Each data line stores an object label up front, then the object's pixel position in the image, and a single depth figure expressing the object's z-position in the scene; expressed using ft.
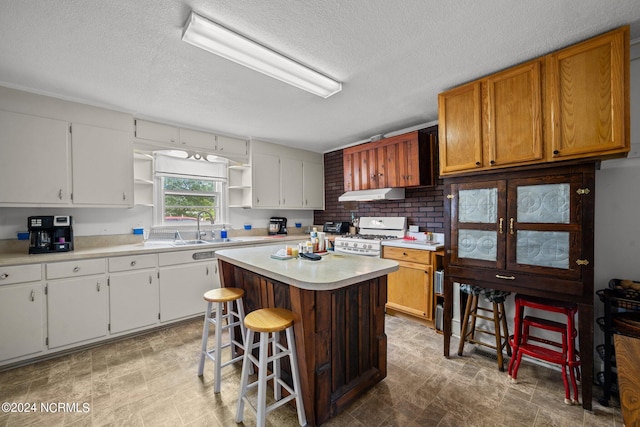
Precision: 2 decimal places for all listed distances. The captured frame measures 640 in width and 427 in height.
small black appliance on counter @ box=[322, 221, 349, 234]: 15.30
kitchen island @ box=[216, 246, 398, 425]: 5.27
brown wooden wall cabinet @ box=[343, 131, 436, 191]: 11.32
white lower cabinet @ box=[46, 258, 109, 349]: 8.02
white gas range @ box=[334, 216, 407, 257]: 11.67
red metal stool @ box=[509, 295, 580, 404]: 6.12
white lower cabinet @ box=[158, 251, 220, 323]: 10.07
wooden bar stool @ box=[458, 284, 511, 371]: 7.34
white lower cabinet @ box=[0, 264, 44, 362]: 7.37
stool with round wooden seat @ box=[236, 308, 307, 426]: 4.89
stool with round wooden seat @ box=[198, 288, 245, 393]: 6.36
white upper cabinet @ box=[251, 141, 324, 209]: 14.19
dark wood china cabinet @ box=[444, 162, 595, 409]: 5.86
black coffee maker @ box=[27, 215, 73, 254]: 8.41
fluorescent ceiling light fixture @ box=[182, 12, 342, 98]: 5.47
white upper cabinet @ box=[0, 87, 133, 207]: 8.05
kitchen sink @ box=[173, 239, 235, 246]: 11.27
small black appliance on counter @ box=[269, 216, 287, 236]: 15.78
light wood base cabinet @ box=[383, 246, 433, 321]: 9.84
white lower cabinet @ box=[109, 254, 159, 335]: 8.99
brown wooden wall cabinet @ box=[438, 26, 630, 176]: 5.44
